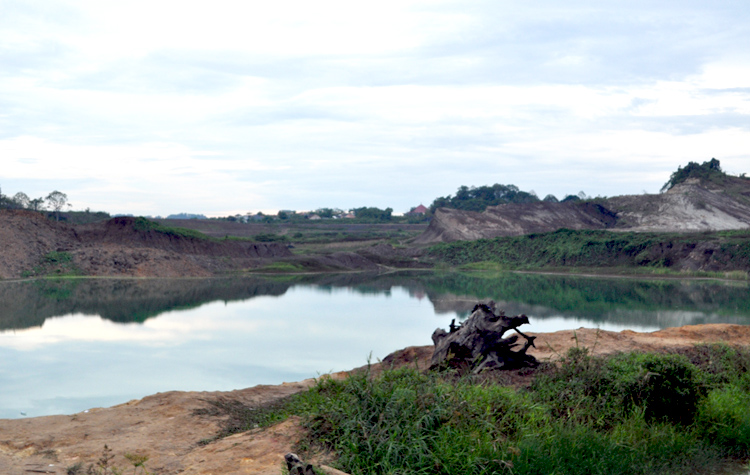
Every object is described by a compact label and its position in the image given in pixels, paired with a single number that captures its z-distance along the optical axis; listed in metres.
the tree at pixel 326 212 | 94.50
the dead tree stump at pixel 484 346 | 7.58
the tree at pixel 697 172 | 57.22
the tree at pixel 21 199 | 52.66
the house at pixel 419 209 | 114.45
